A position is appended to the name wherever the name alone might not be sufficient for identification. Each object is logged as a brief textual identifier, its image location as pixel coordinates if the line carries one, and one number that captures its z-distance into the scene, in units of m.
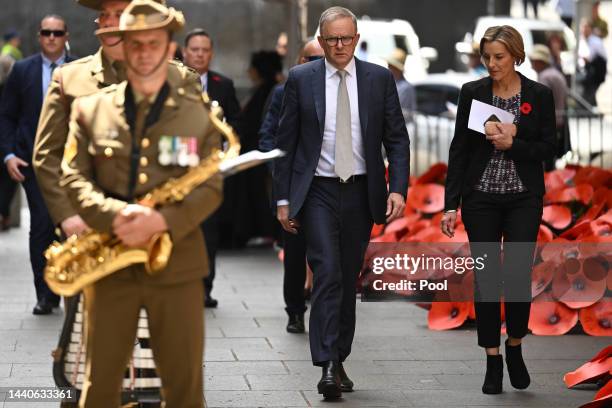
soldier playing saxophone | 9.87
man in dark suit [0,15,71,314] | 19.12
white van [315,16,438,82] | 55.91
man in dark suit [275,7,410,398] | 14.48
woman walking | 14.69
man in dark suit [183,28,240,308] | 20.70
